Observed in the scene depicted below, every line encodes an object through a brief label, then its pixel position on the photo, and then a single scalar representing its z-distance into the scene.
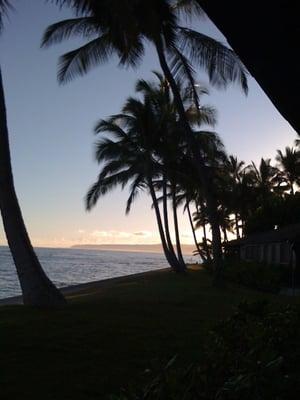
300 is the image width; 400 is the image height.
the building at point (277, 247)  24.72
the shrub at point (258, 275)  23.17
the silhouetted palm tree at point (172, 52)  18.81
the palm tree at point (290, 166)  49.69
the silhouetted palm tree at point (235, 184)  49.14
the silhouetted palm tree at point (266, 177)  53.17
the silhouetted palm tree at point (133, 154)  28.28
